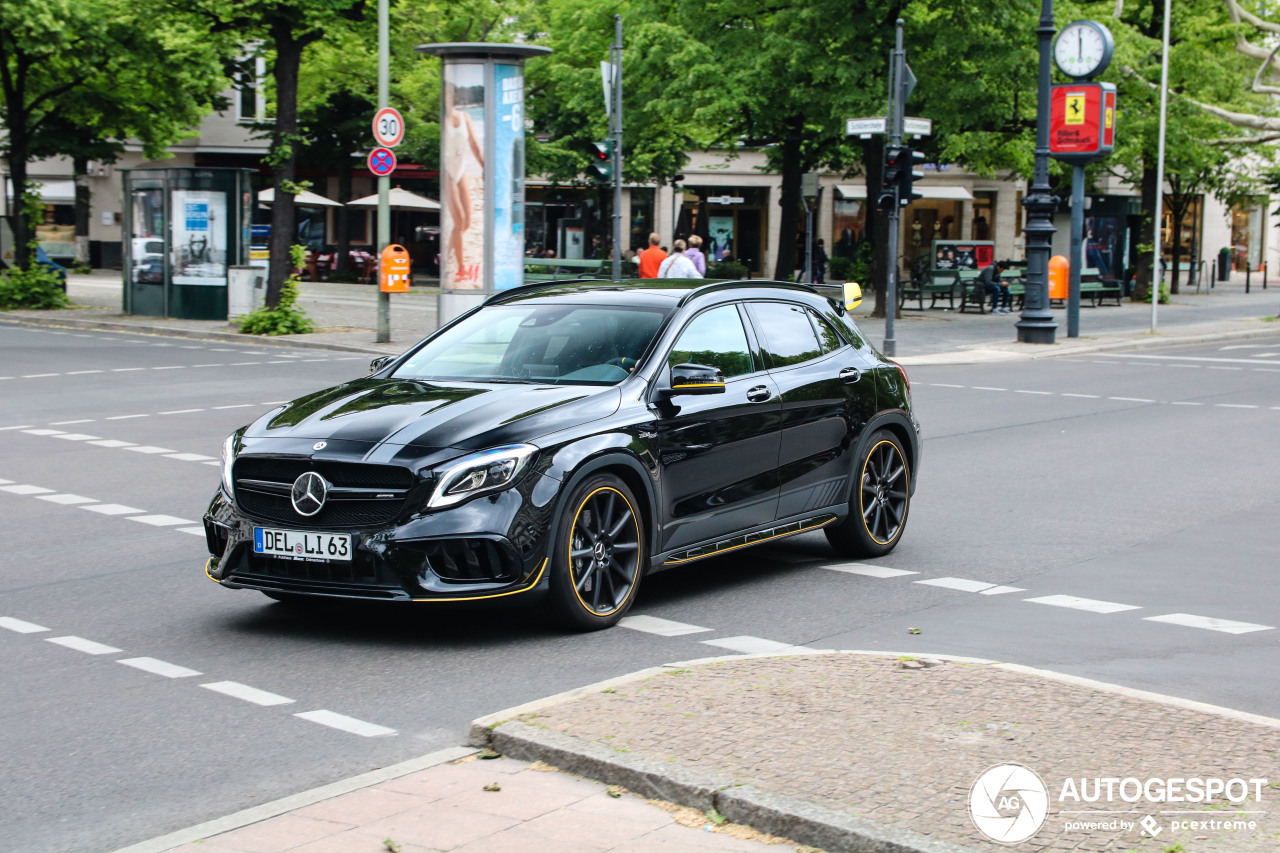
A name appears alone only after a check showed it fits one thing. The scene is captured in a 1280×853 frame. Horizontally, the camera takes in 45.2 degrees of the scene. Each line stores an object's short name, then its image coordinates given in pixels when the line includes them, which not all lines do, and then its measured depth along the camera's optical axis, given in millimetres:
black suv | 6496
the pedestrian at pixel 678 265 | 24672
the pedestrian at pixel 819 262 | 46944
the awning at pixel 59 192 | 59000
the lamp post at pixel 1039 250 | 27297
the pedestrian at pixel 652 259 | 26156
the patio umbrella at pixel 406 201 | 48559
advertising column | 24000
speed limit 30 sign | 24406
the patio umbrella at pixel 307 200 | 48531
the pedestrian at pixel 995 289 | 37219
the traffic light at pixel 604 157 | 28531
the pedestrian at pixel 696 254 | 25297
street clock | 28112
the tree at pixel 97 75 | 28938
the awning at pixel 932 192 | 57094
